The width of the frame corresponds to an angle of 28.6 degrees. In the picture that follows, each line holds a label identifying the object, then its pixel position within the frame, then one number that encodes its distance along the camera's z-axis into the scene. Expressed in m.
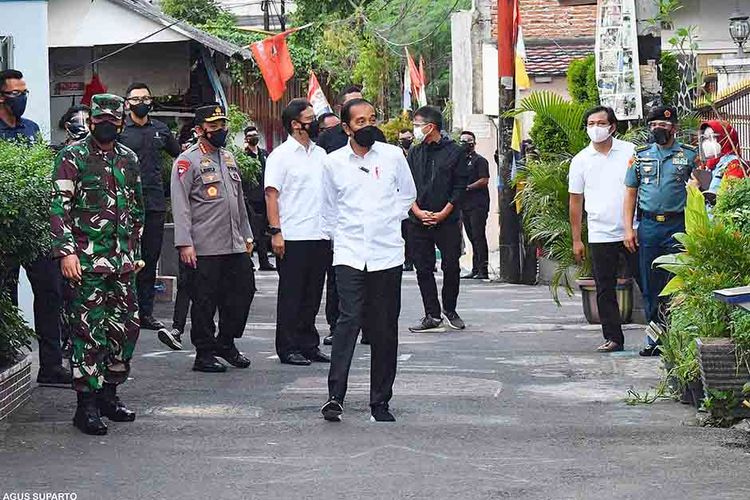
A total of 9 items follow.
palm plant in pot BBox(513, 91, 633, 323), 14.20
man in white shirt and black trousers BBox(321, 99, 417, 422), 8.98
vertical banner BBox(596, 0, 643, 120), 14.31
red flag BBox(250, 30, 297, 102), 24.12
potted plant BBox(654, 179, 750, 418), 8.70
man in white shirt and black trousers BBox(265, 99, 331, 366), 11.56
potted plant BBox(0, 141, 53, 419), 8.87
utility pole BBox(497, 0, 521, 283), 20.84
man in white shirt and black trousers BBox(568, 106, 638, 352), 12.21
